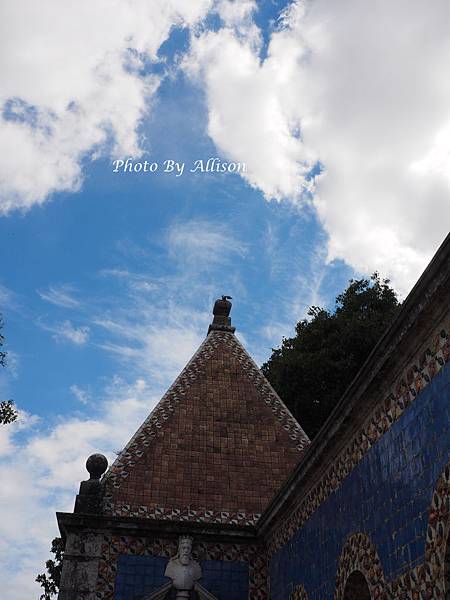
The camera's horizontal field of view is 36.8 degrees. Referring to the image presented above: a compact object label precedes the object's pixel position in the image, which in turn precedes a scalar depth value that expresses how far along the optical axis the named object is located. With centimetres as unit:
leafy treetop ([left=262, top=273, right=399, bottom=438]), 1820
